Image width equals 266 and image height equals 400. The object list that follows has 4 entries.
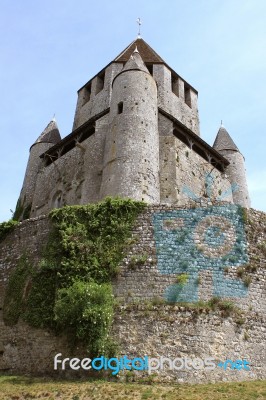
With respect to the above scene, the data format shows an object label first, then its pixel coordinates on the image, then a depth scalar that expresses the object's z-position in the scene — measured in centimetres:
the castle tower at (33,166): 2498
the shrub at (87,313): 1064
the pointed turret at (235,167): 2450
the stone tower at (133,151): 1855
